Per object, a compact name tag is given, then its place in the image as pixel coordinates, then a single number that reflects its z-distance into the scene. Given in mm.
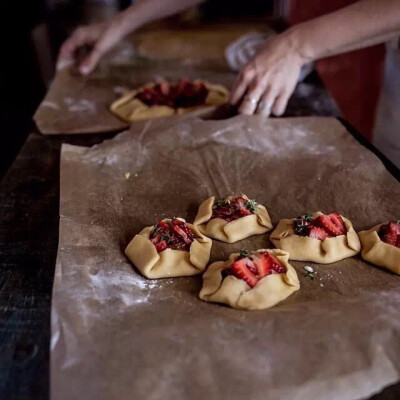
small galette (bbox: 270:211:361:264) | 589
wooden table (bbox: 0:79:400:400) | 436
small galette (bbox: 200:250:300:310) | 515
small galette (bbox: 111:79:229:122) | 926
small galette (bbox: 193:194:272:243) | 634
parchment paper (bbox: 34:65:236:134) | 892
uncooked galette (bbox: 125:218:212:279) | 569
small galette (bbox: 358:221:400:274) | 565
